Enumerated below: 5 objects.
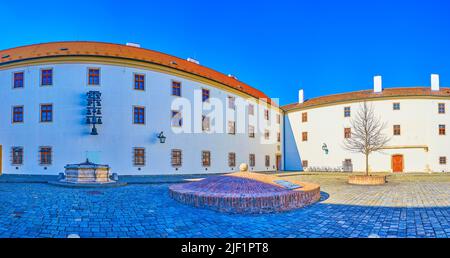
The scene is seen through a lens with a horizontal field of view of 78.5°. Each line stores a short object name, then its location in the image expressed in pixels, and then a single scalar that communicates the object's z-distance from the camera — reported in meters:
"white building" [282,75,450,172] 28.81
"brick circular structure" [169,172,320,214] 7.27
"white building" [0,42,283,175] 20.30
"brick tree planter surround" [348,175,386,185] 15.52
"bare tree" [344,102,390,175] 29.44
